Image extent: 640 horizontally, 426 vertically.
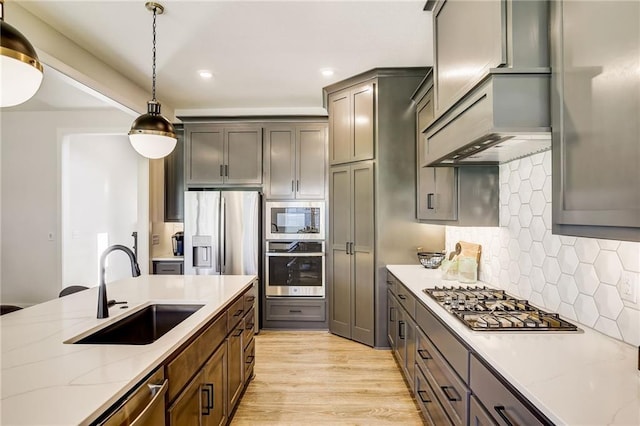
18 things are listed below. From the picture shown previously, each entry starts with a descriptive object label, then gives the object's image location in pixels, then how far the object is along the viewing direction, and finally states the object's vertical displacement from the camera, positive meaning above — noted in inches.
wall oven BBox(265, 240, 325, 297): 159.5 -24.8
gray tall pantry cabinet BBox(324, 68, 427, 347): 133.5 +10.5
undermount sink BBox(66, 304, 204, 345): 69.7 -24.2
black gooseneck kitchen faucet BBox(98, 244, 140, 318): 63.2 -14.4
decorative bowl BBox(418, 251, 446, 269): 122.3 -16.5
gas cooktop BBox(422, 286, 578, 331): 57.5 -19.5
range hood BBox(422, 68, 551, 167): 49.1 +16.1
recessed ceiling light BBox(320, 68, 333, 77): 131.3 +58.5
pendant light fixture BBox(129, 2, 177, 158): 87.8 +22.6
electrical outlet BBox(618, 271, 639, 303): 50.1 -11.2
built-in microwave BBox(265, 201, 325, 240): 159.8 -2.3
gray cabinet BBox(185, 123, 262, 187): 165.6 +31.5
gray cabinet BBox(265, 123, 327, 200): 163.0 +27.0
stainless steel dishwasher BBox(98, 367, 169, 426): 38.5 -24.4
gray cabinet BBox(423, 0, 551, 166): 49.2 +21.5
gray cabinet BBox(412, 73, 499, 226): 94.3 +6.9
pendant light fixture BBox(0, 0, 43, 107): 47.3 +22.5
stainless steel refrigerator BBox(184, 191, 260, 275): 156.3 -7.9
